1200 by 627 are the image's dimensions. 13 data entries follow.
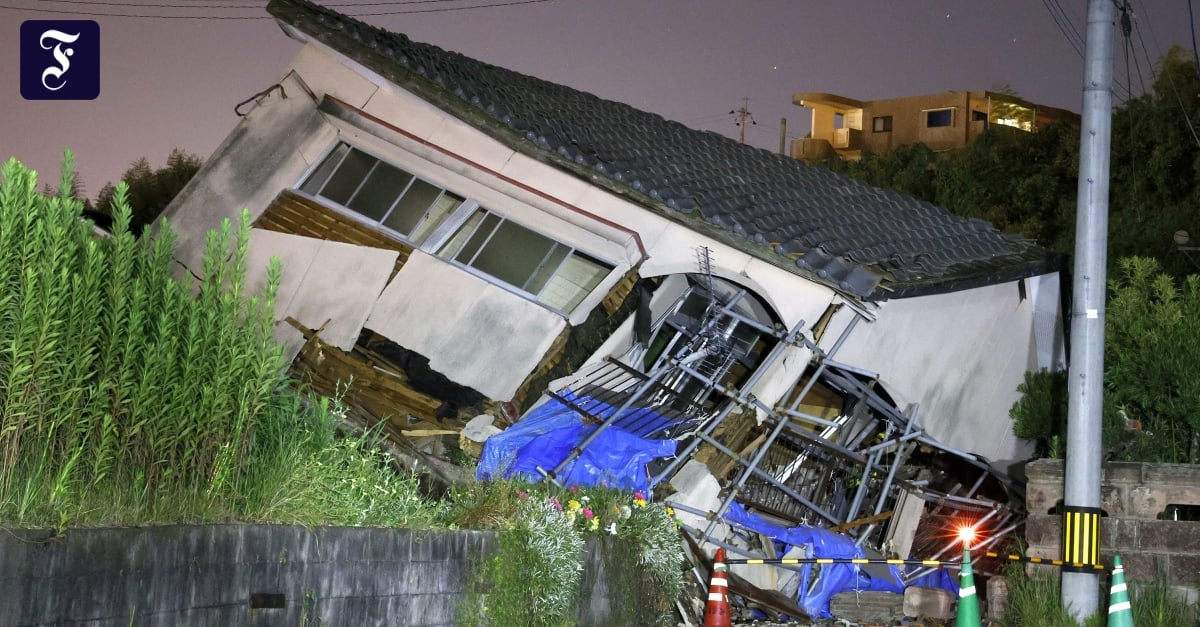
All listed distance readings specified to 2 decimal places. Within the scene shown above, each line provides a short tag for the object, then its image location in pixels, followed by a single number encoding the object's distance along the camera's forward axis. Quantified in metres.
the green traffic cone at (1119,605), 11.03
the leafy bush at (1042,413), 16.97
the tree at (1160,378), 14.43
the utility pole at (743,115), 81.25
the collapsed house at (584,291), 16.50
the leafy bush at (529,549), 10.32
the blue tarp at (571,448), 15.72
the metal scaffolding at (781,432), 16.64
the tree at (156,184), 32.03
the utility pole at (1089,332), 11.49
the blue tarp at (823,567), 17.08
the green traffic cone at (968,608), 11.76
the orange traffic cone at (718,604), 12.18
